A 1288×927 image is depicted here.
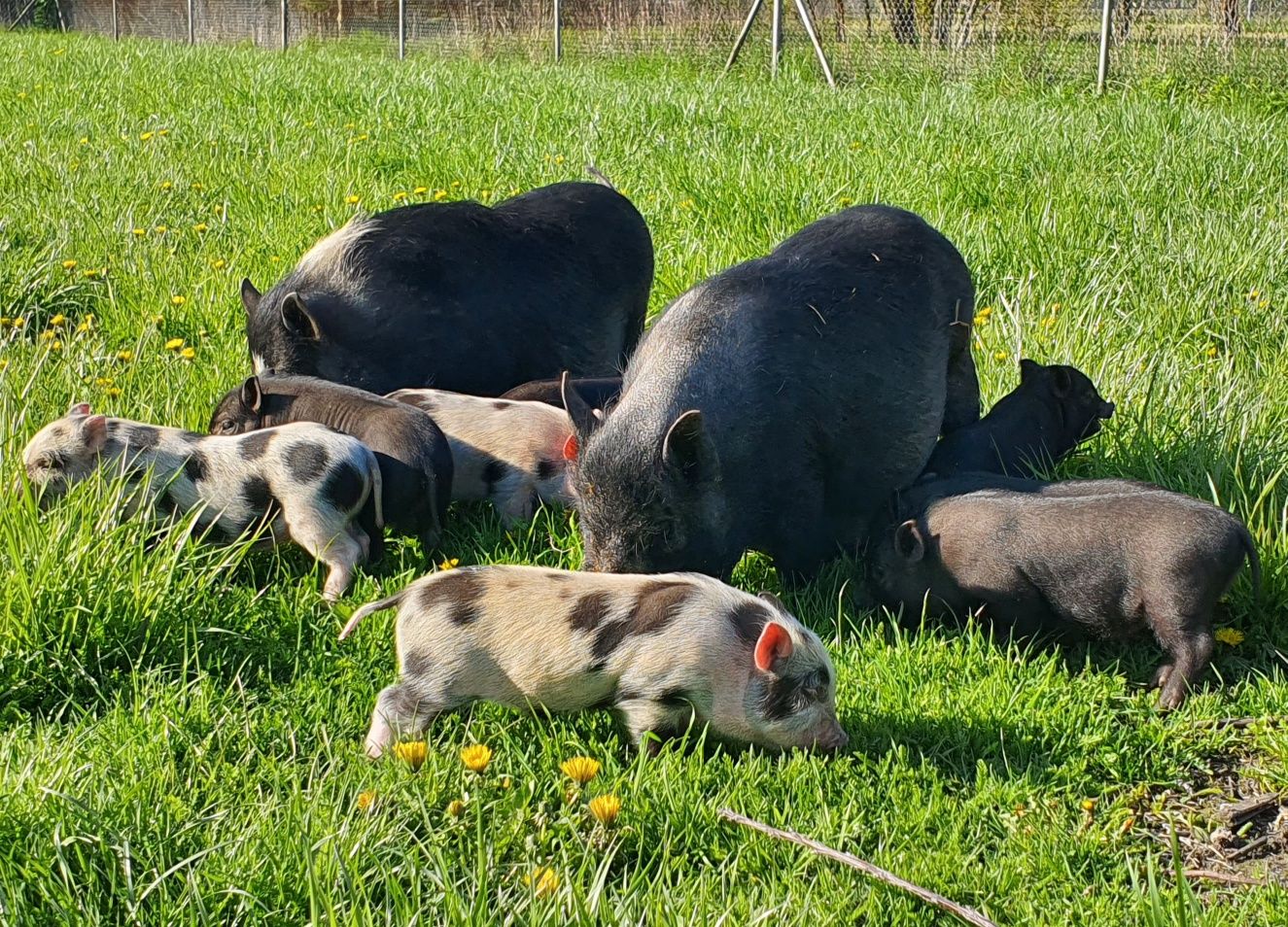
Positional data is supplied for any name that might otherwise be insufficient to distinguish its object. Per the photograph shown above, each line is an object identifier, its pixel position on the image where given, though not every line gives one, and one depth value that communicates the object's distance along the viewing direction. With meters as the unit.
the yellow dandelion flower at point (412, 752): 2.84
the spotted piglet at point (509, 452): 4.54
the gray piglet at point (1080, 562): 3.52
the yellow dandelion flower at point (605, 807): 2.70
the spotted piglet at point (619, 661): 3.07
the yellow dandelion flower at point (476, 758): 2.78
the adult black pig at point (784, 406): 3.71
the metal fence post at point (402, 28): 22.44
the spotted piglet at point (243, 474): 3.95
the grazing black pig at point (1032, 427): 4.62
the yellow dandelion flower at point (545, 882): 2.48
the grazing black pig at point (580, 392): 4.93
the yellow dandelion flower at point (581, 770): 2.81
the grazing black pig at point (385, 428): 4.20
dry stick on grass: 2.53
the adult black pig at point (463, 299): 5.07
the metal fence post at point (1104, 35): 12.78
